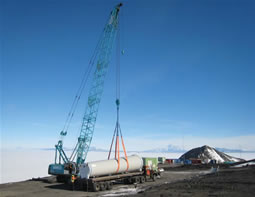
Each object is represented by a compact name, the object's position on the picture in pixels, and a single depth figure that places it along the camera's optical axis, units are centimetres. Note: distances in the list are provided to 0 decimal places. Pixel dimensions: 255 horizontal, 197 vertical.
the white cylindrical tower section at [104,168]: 2620
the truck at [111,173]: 2592
